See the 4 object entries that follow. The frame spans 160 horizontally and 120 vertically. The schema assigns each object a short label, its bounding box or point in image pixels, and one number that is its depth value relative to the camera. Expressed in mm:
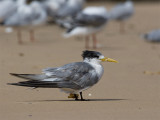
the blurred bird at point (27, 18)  15547
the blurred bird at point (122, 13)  19628
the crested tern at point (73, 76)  6395
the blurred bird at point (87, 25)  14203
